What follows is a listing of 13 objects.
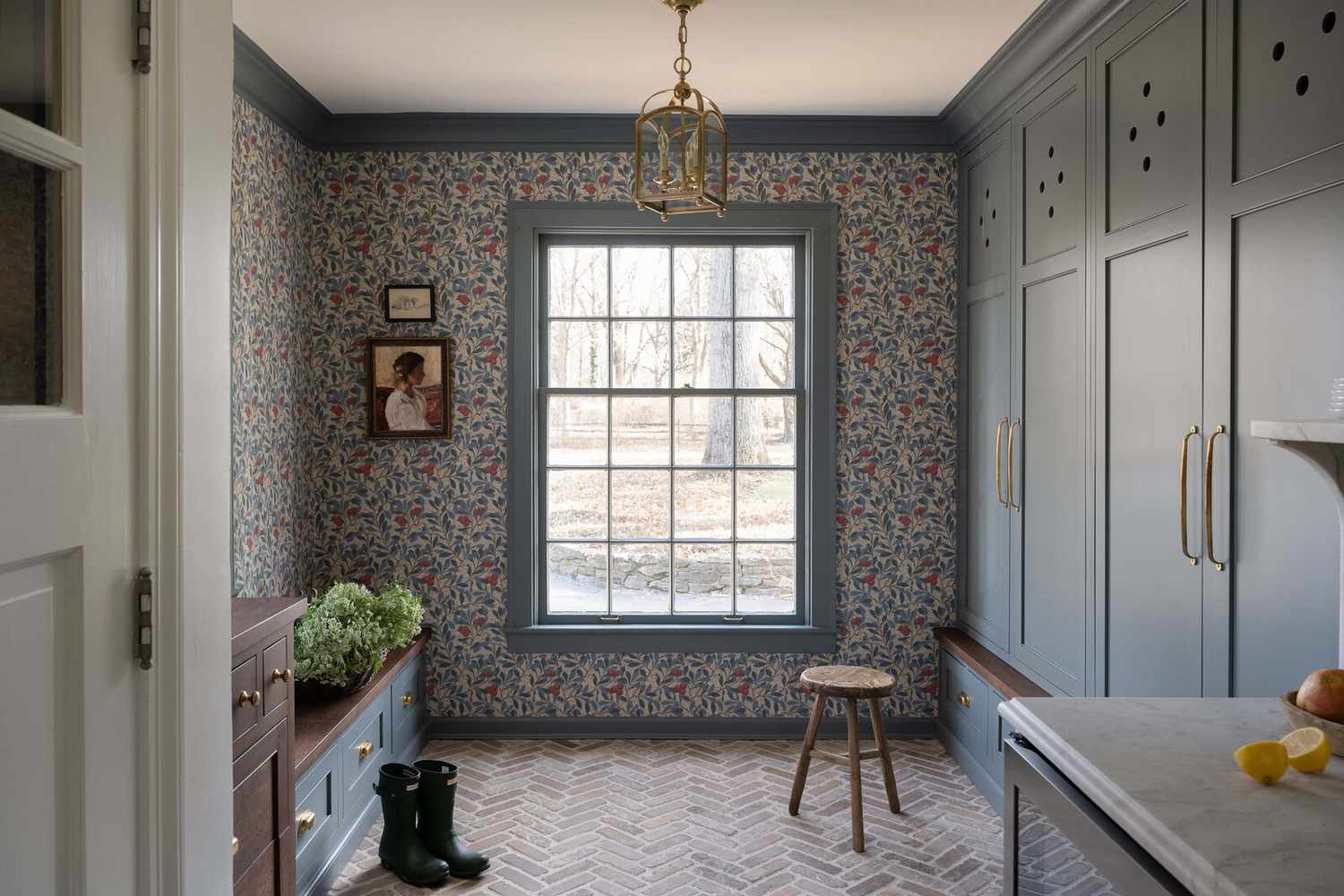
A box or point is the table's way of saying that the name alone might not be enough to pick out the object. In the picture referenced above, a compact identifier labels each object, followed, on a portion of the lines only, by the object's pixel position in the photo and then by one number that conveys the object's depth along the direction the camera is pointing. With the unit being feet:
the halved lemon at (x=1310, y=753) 4.42
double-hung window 14.76
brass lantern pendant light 8.44
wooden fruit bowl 4.58
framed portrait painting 14.21
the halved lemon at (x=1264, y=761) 4.31
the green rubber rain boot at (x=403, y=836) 9.90
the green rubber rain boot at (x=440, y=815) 10.19
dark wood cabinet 6.96
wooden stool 11.32
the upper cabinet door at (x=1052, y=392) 10.30
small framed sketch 14.17
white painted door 3.25
